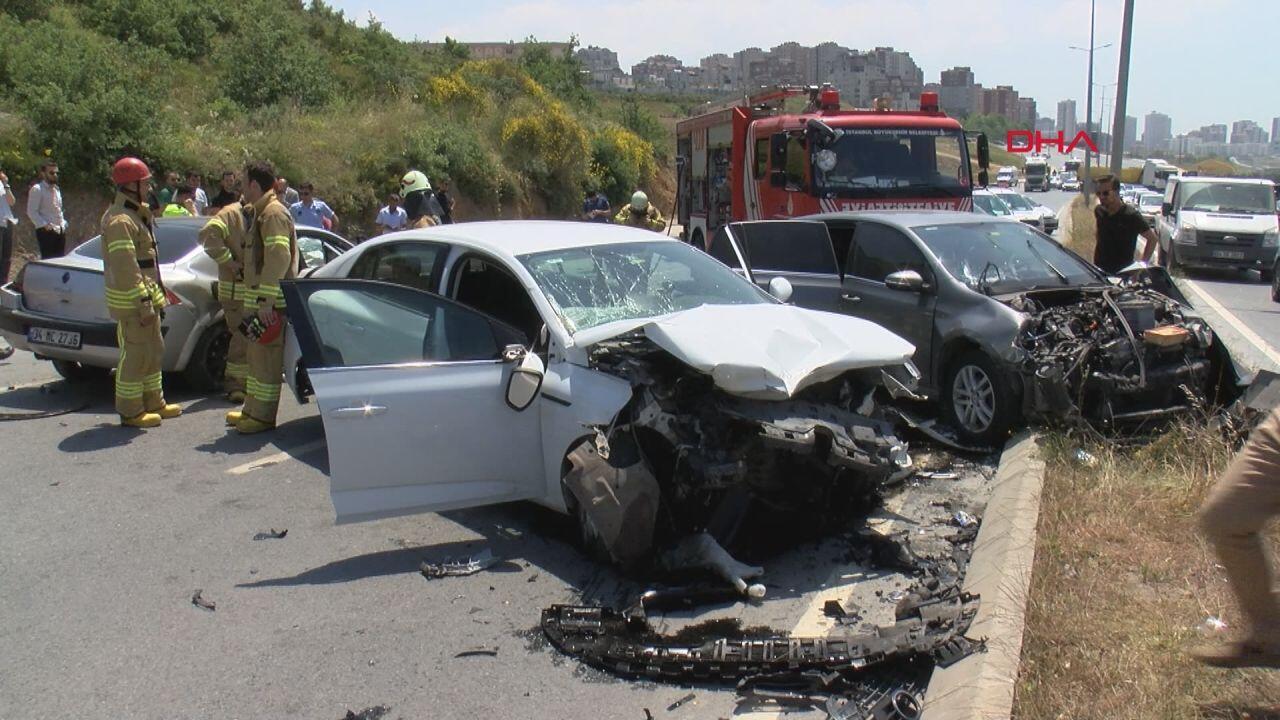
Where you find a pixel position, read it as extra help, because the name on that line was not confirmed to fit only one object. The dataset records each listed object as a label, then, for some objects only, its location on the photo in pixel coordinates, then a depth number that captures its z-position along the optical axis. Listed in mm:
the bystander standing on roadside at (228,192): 10447
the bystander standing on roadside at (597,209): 17406
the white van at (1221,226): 19516
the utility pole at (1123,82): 21256
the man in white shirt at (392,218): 15195
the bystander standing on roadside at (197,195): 13594
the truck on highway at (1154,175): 51625
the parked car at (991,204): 23931
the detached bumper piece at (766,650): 3938
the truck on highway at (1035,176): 65500
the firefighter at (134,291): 7363
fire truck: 12414
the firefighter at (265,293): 7316
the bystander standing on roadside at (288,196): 15333
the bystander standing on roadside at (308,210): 15117
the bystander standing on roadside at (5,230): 13055
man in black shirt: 9484
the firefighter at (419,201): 12734
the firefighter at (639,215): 13008
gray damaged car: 6449
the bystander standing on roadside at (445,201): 17422
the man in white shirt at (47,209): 13688
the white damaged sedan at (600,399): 4707
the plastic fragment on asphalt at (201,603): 4727
